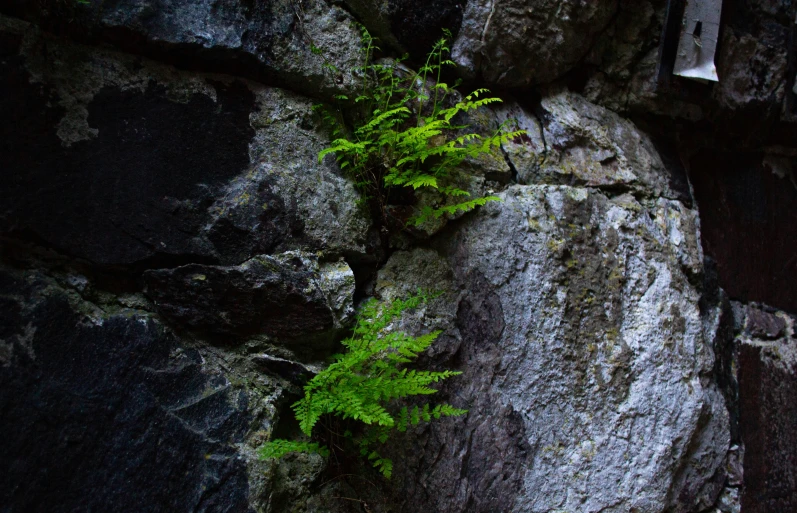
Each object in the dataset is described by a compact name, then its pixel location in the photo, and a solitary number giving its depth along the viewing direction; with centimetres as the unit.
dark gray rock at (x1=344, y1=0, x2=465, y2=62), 241
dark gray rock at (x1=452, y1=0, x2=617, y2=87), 257
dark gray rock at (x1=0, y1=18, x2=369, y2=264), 174
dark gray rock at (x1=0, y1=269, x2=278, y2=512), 161
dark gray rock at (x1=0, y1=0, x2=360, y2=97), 186
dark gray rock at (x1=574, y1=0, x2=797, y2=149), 292
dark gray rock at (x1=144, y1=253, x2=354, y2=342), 189
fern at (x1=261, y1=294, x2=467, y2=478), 177
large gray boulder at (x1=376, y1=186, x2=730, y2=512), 223
